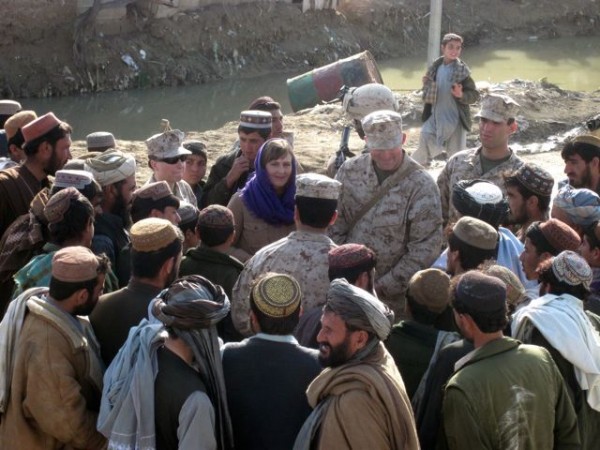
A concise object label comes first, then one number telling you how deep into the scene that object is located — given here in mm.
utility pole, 14039
